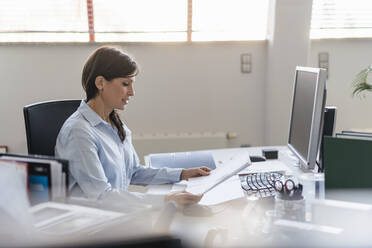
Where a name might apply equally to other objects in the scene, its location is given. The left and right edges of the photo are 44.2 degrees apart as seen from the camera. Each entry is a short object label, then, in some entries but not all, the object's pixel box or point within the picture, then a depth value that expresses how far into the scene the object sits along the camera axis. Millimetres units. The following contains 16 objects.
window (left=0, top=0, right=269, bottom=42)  3422
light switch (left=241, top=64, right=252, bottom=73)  3602
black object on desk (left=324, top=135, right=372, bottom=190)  1211
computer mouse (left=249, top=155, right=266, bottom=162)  2131
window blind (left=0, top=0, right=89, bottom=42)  3408
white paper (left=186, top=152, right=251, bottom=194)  1594
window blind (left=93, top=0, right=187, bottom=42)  3500
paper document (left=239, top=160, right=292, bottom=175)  1929
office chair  1815
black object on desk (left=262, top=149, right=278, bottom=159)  2213
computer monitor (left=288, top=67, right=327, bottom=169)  1595
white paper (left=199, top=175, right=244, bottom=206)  1495
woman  1501
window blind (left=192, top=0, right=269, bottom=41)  3600
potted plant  2410
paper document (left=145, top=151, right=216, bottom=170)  1978
